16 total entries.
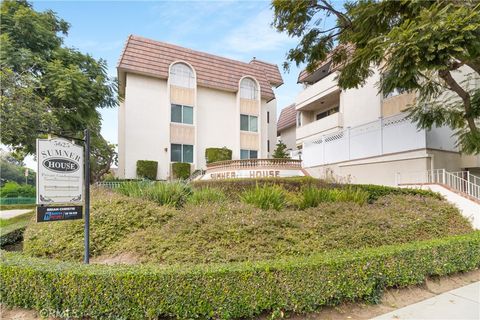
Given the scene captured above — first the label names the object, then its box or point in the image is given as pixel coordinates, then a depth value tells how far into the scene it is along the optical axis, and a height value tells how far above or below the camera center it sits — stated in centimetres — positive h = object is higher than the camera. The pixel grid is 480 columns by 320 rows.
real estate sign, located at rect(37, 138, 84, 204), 455 +2
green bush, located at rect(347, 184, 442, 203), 898 -72
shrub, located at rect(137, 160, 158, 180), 1920 +18
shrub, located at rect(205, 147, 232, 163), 2131 +133
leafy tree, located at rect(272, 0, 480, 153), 646 +343
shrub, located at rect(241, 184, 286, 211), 682 -70
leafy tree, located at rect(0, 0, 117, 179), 995 +433
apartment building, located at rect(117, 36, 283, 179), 1995 +511
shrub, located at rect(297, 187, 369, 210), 733 -71
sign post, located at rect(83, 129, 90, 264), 489 -35
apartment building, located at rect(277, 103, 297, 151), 2762 +454
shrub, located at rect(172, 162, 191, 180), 2016 +10
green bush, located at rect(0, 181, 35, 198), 3122 -220
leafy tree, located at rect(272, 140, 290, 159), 2206 +152
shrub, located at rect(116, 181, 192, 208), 741 -57
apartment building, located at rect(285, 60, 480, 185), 1127 +138
